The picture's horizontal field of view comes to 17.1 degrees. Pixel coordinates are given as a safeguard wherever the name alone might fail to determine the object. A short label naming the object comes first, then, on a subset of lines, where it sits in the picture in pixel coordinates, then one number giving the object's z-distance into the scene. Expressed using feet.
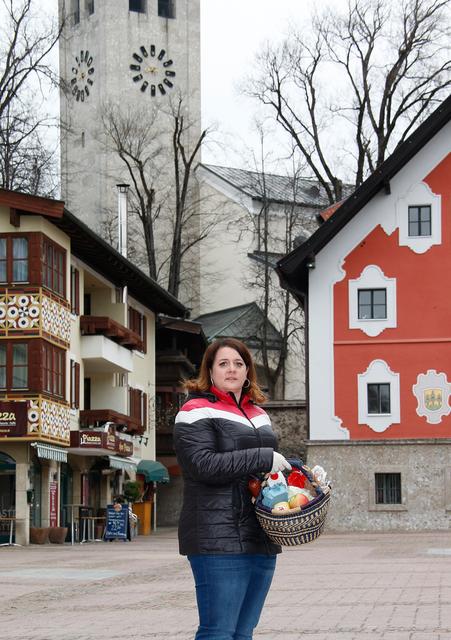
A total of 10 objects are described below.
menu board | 129.18
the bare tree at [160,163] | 237.25
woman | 22.04
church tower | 272.10
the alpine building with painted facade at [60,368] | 122.11
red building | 139.03
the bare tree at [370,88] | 175.42
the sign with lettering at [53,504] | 127.03
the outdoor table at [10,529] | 119.34
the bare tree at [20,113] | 159.22
